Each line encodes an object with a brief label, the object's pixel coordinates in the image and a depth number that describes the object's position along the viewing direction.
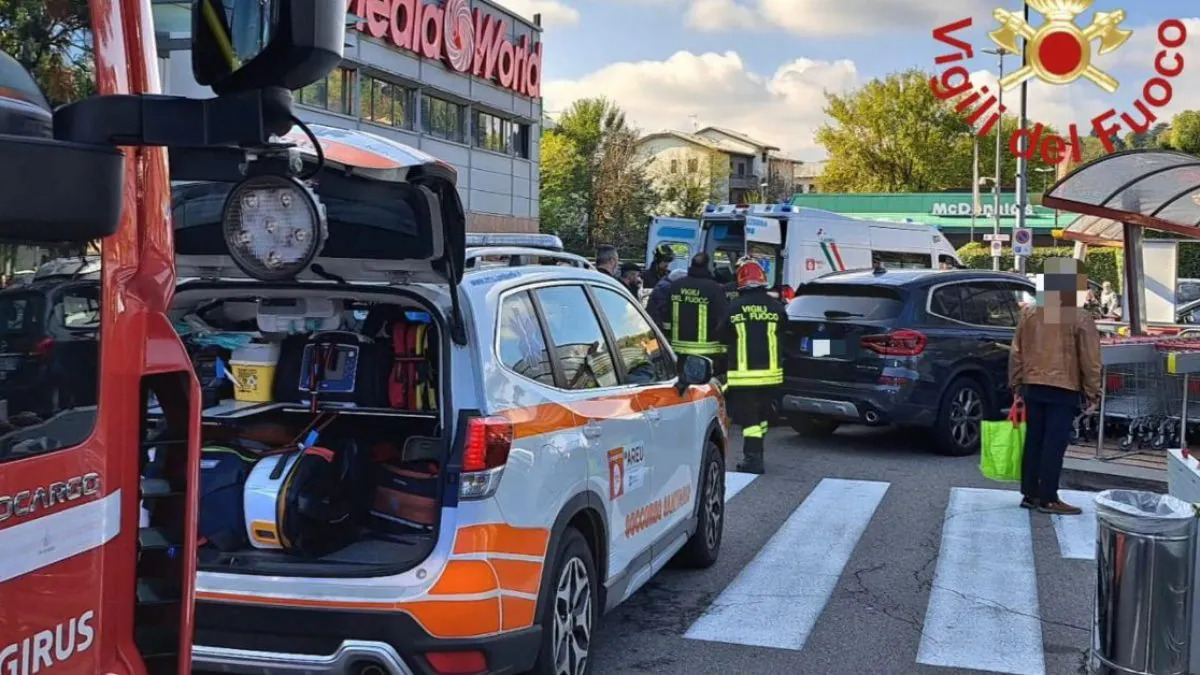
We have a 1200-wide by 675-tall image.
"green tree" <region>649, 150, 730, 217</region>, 68.06
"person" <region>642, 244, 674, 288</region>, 15.17
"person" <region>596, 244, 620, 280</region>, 12.70
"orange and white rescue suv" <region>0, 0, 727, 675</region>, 1.99
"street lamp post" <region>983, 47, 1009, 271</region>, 34.68
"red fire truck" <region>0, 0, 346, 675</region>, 1.90
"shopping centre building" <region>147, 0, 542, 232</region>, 29.67
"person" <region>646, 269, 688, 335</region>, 11.14
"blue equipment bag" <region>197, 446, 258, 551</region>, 3.95
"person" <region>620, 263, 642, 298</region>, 15.22
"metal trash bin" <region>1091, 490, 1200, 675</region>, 4.02
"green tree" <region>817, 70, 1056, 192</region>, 65.50
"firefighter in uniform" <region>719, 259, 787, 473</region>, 8.93
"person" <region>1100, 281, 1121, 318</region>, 21.70
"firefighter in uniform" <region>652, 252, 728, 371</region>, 10.06
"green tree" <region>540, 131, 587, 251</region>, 57.62
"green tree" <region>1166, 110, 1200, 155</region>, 52.97
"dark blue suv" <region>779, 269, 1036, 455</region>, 9.77
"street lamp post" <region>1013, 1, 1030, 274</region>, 26.46
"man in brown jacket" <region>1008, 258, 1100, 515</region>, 7.40
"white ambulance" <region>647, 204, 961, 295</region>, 18.15
